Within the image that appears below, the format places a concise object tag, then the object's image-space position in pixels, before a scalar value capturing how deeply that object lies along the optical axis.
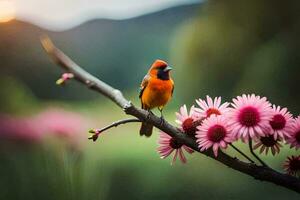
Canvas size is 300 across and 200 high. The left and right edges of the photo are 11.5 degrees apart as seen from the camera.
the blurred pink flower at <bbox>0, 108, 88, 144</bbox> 2.62
